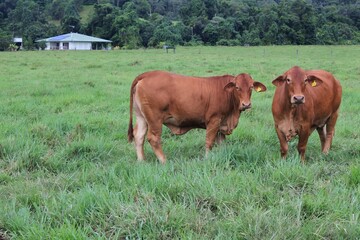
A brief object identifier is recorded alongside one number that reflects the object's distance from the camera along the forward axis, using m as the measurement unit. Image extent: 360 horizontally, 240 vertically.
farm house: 68.31
